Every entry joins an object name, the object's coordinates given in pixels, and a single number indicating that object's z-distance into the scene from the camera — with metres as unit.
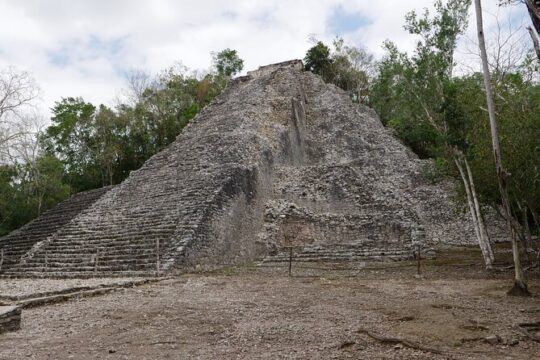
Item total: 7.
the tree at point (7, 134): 17.58
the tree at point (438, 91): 10.49
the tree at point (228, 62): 33.00
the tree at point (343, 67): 31.33
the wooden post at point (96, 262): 11.29
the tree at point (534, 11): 4.95
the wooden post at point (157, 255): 10.67
